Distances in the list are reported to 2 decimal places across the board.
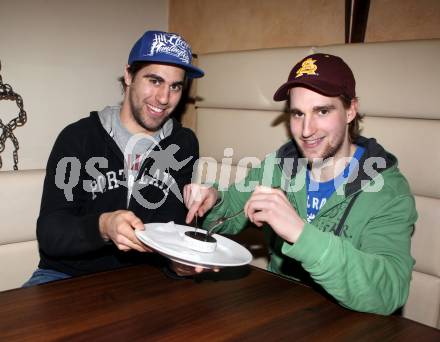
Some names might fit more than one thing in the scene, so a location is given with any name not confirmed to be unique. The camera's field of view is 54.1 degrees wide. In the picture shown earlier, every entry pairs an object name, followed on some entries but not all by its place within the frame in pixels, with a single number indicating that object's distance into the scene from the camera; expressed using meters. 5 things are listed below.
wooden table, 0.89
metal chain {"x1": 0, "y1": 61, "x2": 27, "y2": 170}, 2.01
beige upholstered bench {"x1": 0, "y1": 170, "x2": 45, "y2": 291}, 1.63
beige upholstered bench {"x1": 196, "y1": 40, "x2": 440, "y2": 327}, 1.59
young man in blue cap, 1.47
